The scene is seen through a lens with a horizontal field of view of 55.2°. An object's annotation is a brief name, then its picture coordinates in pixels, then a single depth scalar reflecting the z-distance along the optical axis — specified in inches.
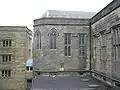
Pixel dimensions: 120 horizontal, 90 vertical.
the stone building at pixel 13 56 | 548.1
